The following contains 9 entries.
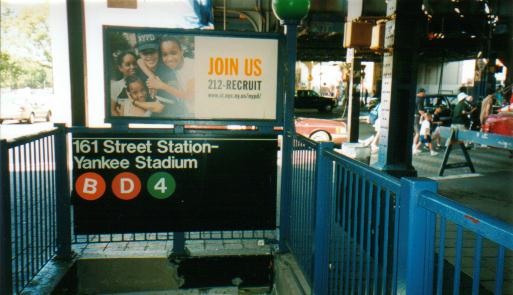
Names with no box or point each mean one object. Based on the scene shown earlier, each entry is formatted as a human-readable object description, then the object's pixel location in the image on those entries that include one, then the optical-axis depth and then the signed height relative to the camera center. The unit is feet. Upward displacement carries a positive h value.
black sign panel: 13.08 -2.52
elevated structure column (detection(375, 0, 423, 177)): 15.40 +0.69
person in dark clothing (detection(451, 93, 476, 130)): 42.29 -0.65
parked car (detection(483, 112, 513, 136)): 34.60 -1.33
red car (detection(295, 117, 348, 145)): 42.57 -2.56
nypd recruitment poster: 13.09 +0.76
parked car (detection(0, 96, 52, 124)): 71.56 -2.06
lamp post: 13.35 +0.45
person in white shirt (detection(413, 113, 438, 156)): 40.98 -2.66
